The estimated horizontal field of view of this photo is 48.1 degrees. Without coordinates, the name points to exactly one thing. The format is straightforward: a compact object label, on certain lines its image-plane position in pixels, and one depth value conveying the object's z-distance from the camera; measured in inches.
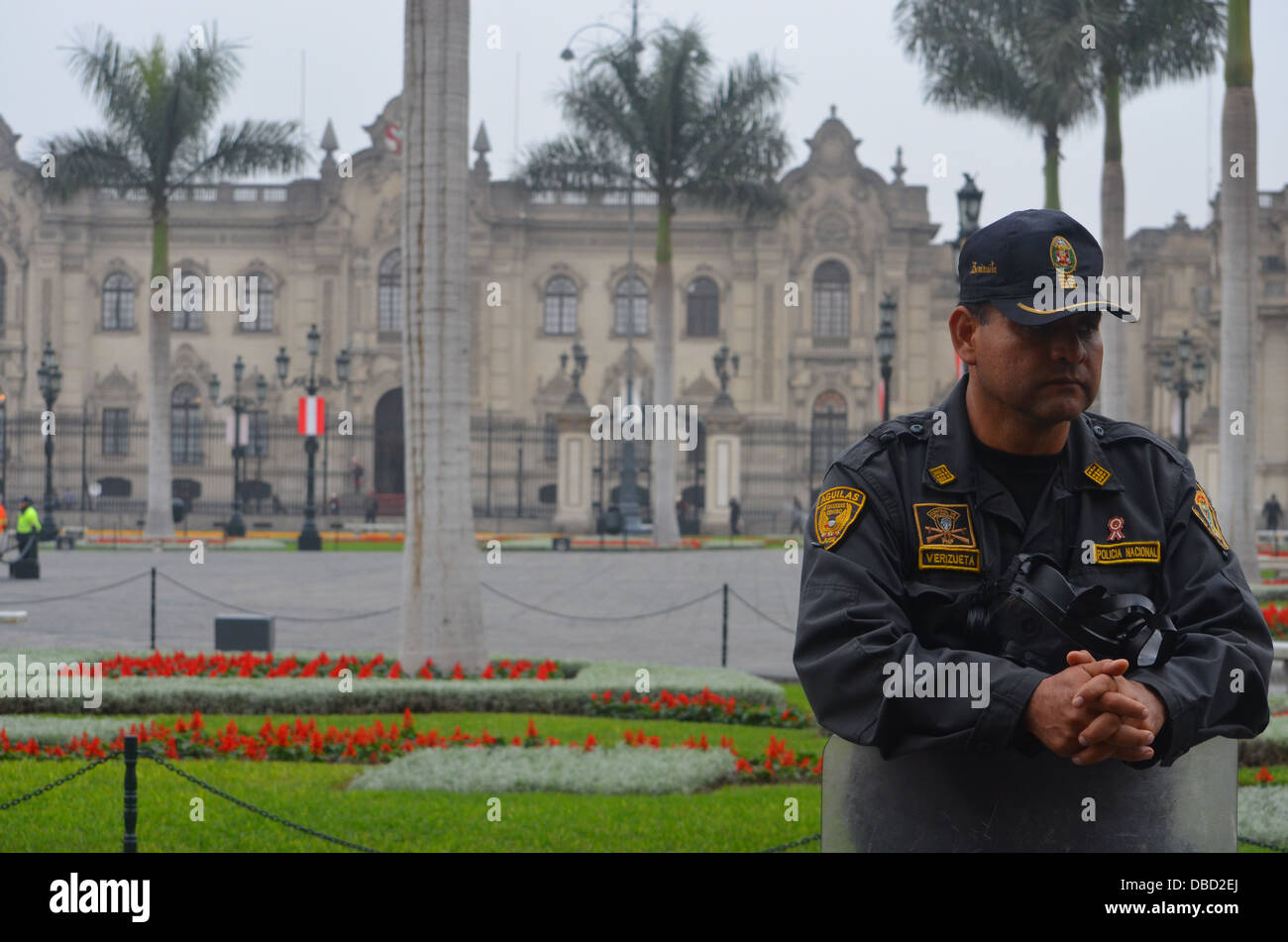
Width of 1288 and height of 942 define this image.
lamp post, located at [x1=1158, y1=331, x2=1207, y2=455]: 1284.4
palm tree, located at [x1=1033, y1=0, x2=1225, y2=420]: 794.8
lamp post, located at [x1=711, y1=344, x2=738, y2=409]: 1611.7
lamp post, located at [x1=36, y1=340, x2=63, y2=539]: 1305.4
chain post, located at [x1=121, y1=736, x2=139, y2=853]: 198.4
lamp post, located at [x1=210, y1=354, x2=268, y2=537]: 1405.5
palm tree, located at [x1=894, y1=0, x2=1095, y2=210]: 892.0
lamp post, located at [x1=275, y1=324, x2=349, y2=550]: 1289.4
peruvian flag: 1316.4
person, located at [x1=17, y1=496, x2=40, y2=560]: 869.8
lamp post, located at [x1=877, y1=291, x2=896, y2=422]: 843.1
